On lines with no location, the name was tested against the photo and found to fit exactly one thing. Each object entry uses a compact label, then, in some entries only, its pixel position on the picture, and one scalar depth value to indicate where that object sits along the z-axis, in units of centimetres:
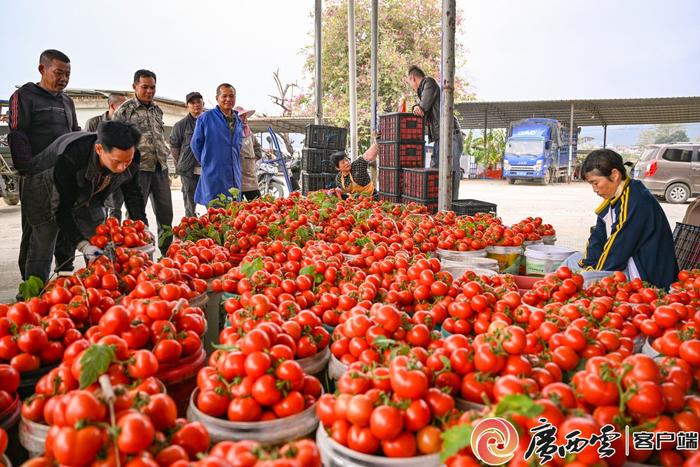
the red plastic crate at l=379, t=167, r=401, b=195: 736
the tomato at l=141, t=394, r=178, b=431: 136
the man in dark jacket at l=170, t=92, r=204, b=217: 722
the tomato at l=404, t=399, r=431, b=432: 140
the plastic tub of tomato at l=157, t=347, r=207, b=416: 193
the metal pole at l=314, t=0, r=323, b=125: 1089
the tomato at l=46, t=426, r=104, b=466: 116
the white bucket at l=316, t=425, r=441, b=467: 135
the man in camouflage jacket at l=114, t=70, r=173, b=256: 566
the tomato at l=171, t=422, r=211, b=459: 133
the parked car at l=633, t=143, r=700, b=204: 1439
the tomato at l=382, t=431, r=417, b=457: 136
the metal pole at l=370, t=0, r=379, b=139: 1056
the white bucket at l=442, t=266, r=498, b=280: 359
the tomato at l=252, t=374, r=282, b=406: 160
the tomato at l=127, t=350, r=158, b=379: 167
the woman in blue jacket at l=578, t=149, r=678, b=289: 341
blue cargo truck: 2316
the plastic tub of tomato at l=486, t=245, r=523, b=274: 421
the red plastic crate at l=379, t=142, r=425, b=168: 727
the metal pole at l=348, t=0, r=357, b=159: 1060
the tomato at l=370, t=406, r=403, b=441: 135
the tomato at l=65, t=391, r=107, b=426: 123
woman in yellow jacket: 808
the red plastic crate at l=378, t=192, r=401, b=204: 752
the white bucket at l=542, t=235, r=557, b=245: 466
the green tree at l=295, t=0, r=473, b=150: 1984
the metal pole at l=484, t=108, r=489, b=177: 2583
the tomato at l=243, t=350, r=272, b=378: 164
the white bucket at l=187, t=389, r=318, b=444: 156
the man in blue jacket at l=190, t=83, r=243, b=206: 628
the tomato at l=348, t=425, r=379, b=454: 138
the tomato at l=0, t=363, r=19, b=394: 179
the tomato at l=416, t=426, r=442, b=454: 138
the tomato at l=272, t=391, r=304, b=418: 162
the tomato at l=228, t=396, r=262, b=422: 158
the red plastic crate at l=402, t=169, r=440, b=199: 646
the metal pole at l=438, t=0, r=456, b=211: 556
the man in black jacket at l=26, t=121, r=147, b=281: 328
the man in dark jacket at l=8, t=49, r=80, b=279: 453
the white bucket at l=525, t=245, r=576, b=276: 395
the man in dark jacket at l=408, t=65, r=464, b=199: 737
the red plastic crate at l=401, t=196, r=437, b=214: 645
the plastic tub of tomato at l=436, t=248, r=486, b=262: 388
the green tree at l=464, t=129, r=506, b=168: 2933
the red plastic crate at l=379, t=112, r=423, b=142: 720
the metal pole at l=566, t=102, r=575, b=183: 2370
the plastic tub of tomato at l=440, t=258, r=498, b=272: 366
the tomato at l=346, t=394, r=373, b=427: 139
